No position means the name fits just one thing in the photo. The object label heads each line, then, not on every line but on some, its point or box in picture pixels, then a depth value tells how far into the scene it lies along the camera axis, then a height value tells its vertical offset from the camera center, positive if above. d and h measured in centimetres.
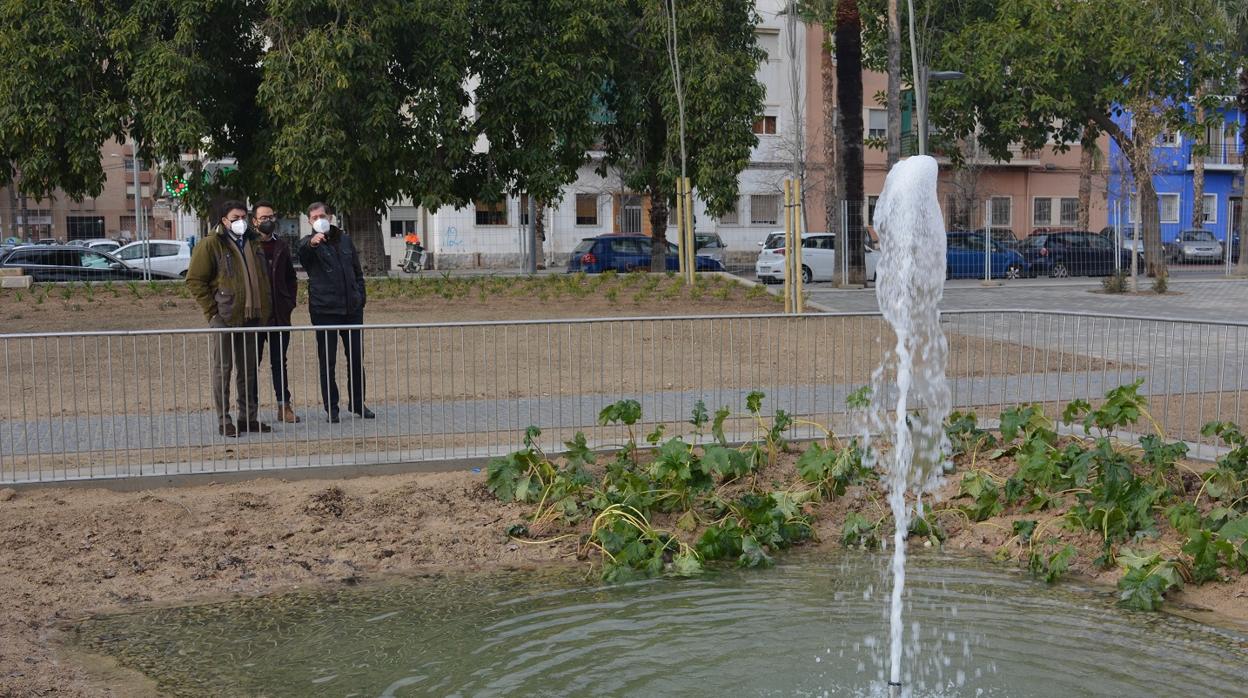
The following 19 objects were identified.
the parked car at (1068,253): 3541 +21
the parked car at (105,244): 4996 +141
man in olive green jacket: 1044 +2
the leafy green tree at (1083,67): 3234 +476
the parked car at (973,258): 3441 +14
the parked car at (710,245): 4380 +77
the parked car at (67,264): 3153 +41
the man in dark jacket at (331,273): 1092 +2
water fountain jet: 806 -29
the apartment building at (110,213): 6277 +391
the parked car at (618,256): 4016 +42
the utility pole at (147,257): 2860 +59
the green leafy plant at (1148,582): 673 -163
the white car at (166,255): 3822 +69
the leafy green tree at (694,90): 3034 +413
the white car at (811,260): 3634 +17
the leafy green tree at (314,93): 2480 +358
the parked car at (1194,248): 4406 +38
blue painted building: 6016 +340
